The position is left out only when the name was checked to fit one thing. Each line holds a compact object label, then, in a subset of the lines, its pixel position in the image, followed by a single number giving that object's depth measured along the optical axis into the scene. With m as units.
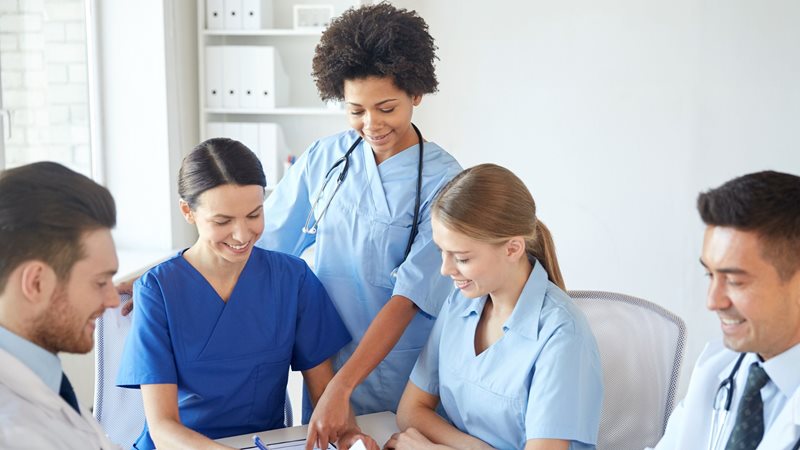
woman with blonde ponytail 1.49
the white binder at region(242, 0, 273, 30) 3.68
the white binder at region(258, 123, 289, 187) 3.73
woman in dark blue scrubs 1.66
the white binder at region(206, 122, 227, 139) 3.79
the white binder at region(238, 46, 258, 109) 3.71
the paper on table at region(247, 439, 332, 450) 1.58
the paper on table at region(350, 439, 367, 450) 1.50
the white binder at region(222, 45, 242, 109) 3.73
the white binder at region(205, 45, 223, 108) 3.74
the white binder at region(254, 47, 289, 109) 3.68
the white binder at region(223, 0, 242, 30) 3.71
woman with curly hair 1.82
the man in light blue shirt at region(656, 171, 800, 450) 1.22
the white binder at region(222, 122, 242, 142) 3.77
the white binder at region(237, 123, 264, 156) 3.75
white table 1.62
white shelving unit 3.79
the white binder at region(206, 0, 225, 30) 3.73
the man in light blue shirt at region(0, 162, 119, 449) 1.08
